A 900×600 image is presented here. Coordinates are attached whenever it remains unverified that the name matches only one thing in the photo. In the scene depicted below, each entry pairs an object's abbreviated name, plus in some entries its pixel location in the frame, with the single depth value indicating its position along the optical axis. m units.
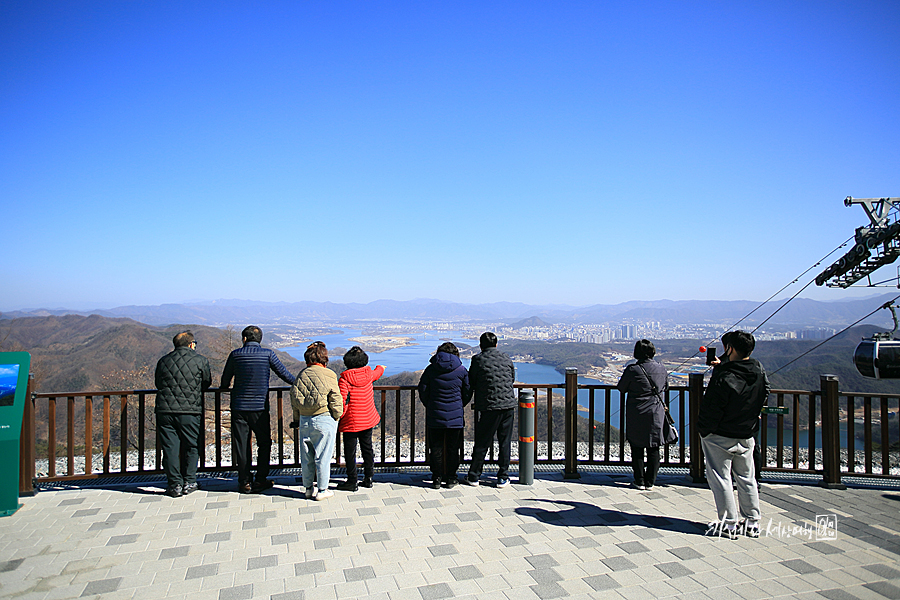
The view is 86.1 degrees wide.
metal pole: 6.11
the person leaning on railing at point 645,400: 5.61
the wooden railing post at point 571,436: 6.32
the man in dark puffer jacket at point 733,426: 4.34
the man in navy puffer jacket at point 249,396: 5.79
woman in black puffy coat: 5.88
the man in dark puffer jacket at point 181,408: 5.60
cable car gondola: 5.58
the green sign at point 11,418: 5.02
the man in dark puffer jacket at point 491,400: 5.98
